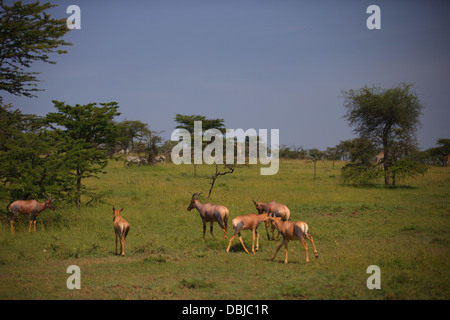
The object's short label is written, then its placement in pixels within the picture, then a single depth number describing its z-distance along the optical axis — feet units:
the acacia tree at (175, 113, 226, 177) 136.87
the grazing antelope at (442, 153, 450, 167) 208.09
